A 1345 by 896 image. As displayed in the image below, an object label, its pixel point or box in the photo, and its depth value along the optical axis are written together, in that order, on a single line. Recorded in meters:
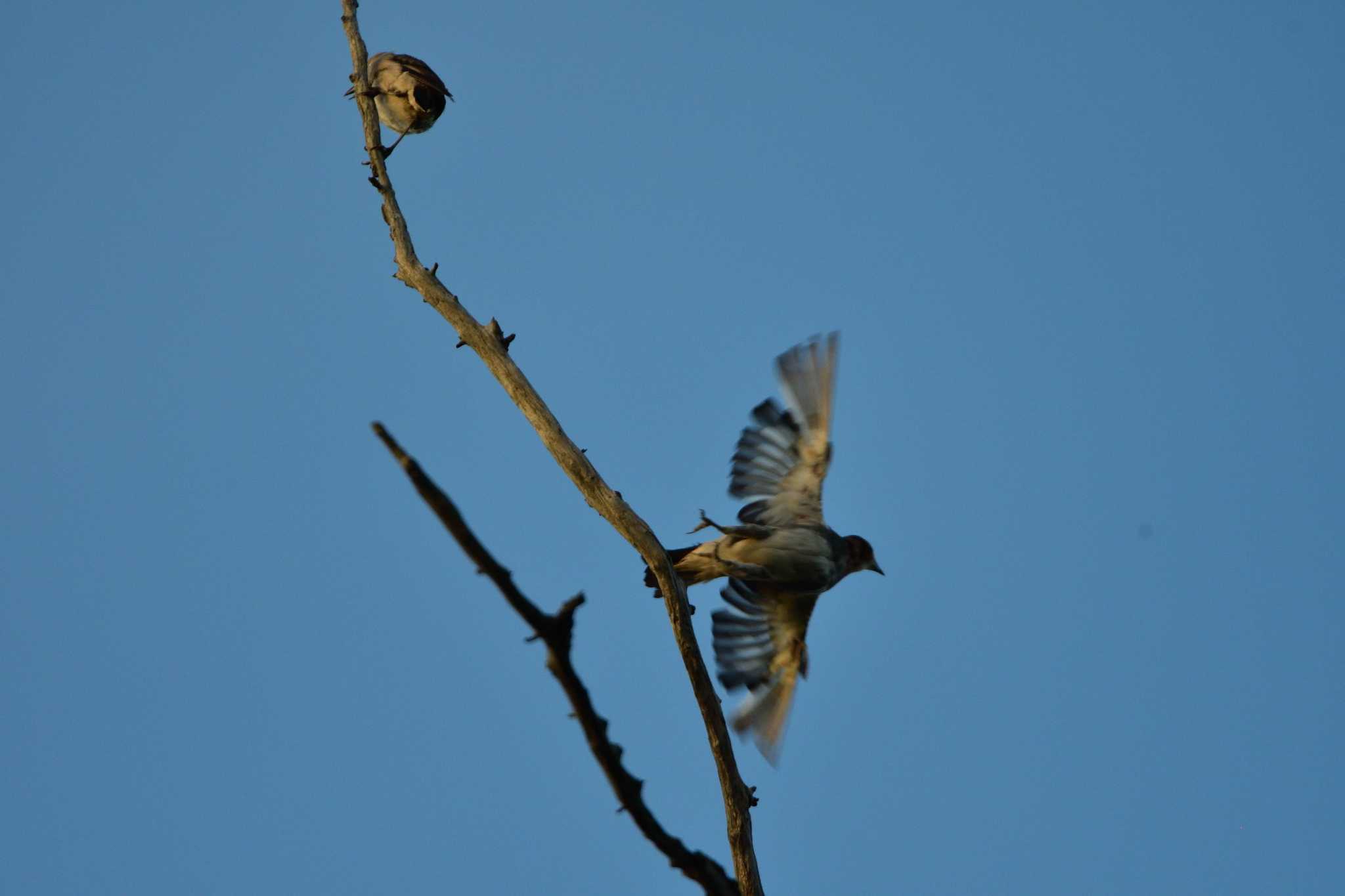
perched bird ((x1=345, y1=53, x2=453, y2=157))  18.77
